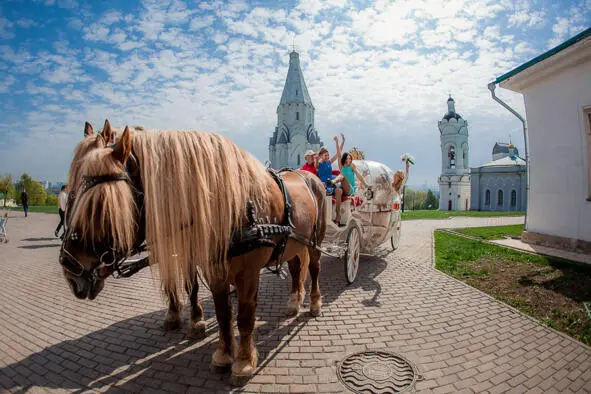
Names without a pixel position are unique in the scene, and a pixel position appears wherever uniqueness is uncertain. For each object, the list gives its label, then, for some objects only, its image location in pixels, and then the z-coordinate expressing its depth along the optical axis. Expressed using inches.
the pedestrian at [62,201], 337.0
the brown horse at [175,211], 68.9
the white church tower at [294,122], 2308.1
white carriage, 210.1
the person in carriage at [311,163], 221.0
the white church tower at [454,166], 1847.9
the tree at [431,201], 2854.1
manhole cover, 102.6
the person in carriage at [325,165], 221.0
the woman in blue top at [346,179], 210.2
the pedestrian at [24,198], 753.6
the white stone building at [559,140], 275.7
